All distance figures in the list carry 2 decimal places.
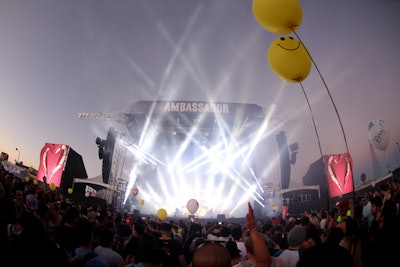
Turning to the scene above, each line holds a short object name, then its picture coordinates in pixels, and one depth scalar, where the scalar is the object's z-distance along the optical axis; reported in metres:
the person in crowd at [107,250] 4.03
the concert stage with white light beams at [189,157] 38.12
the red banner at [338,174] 26.43
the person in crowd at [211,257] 1.99
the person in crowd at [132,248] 4.57
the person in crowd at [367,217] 6.53
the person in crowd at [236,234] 5.68
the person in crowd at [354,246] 3.44
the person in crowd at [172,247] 4.84
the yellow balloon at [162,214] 10.54
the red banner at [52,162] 25.80
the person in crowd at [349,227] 3.53
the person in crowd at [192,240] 5.70
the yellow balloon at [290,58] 5.63
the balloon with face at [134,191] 34.61
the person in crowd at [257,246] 2.91
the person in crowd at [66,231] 4.54
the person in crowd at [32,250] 2.56
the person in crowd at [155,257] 3.11
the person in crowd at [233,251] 4.09
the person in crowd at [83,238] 3.61
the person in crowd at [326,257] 1.69
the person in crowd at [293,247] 3.92
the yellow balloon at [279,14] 5.31
